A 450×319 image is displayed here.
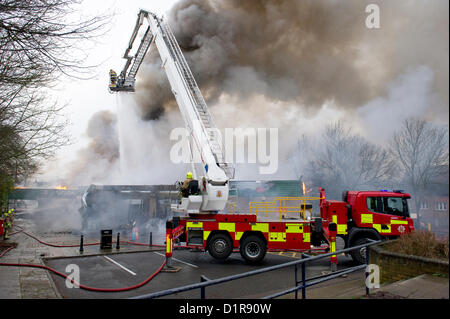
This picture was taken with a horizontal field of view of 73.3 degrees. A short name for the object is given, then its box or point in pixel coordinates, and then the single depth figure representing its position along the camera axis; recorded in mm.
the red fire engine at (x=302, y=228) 9000
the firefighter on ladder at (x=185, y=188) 9765
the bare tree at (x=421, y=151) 15328
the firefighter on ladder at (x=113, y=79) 18305
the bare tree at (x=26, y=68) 4832
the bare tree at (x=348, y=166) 21656
